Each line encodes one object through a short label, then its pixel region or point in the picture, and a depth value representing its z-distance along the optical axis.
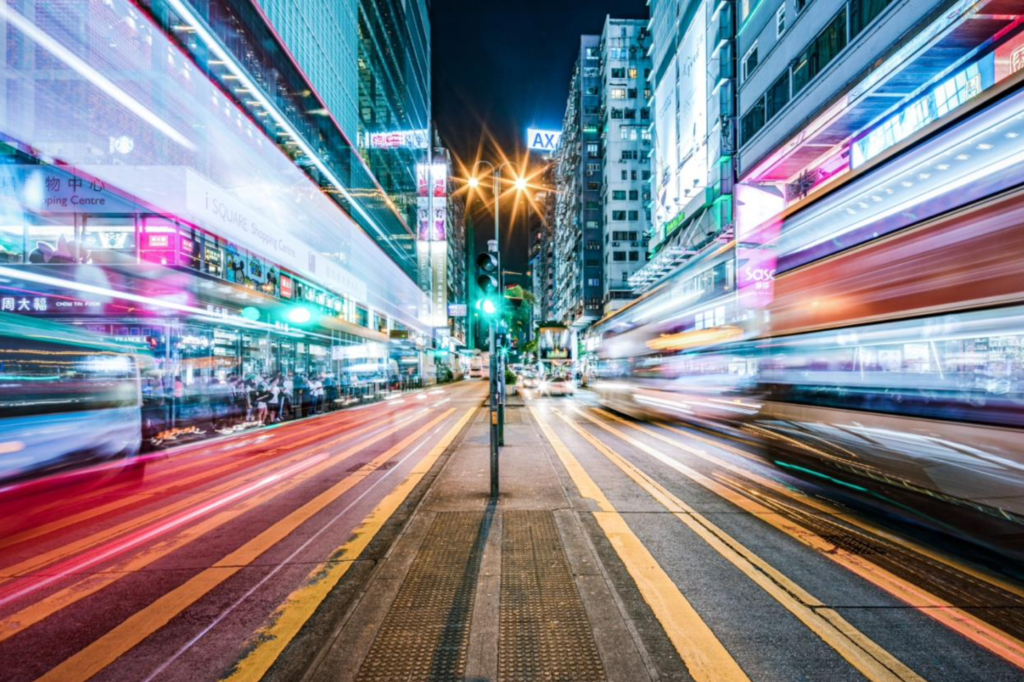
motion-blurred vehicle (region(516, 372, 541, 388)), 47.34
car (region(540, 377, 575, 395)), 37.38
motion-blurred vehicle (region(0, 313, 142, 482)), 6.32
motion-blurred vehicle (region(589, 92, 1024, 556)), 4.29
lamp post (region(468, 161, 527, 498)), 6.82
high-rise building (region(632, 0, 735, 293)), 29.08
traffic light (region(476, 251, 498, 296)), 7.52
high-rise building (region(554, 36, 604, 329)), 74.44
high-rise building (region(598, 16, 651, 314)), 65.38
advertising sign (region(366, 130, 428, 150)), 55.95
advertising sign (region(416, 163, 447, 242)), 79.94
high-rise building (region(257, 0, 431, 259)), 37.81
